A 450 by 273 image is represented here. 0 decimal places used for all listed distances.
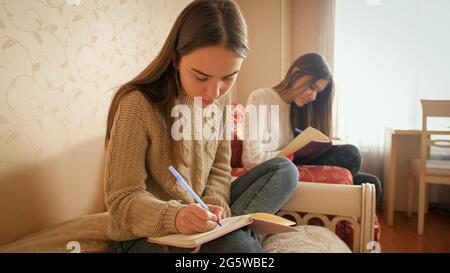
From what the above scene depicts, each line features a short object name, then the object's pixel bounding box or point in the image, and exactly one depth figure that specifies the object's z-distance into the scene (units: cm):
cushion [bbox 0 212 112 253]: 65
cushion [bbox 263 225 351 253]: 76
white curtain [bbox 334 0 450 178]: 214
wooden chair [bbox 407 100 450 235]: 175
